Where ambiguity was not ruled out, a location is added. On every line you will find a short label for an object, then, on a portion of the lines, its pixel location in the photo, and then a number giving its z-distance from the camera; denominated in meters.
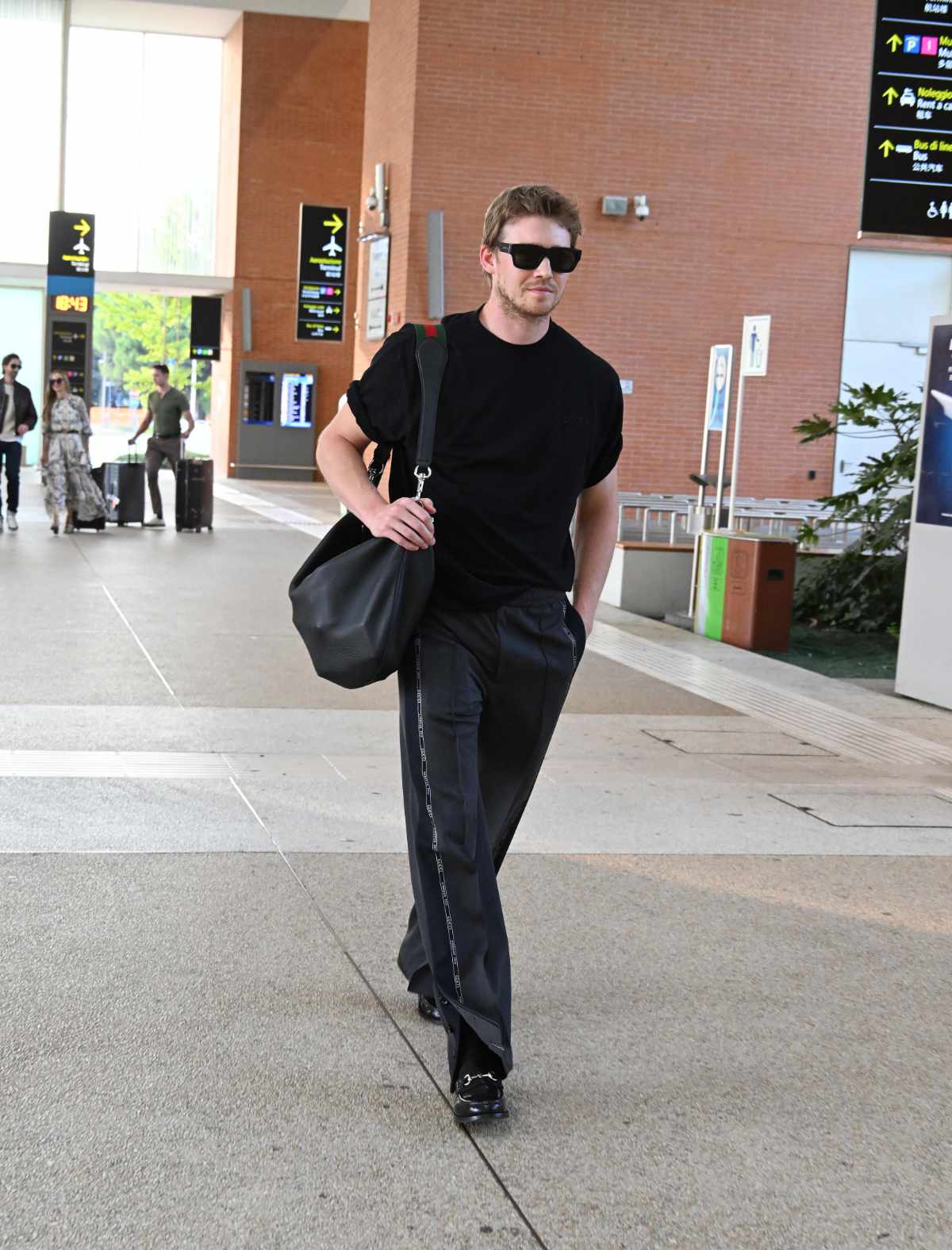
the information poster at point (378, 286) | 22.62
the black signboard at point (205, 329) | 38.22
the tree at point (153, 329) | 69.06
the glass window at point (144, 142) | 42.03
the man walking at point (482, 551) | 3.43
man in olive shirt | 20.53
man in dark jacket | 18.14
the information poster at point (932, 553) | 9.35
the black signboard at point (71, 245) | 29.83
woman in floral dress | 17.88
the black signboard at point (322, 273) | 31.23
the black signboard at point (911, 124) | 10.46
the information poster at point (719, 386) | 13.62
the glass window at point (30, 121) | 37.53
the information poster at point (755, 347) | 12.91
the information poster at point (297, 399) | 37.75
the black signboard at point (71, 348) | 29.47
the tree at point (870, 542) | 13.07
